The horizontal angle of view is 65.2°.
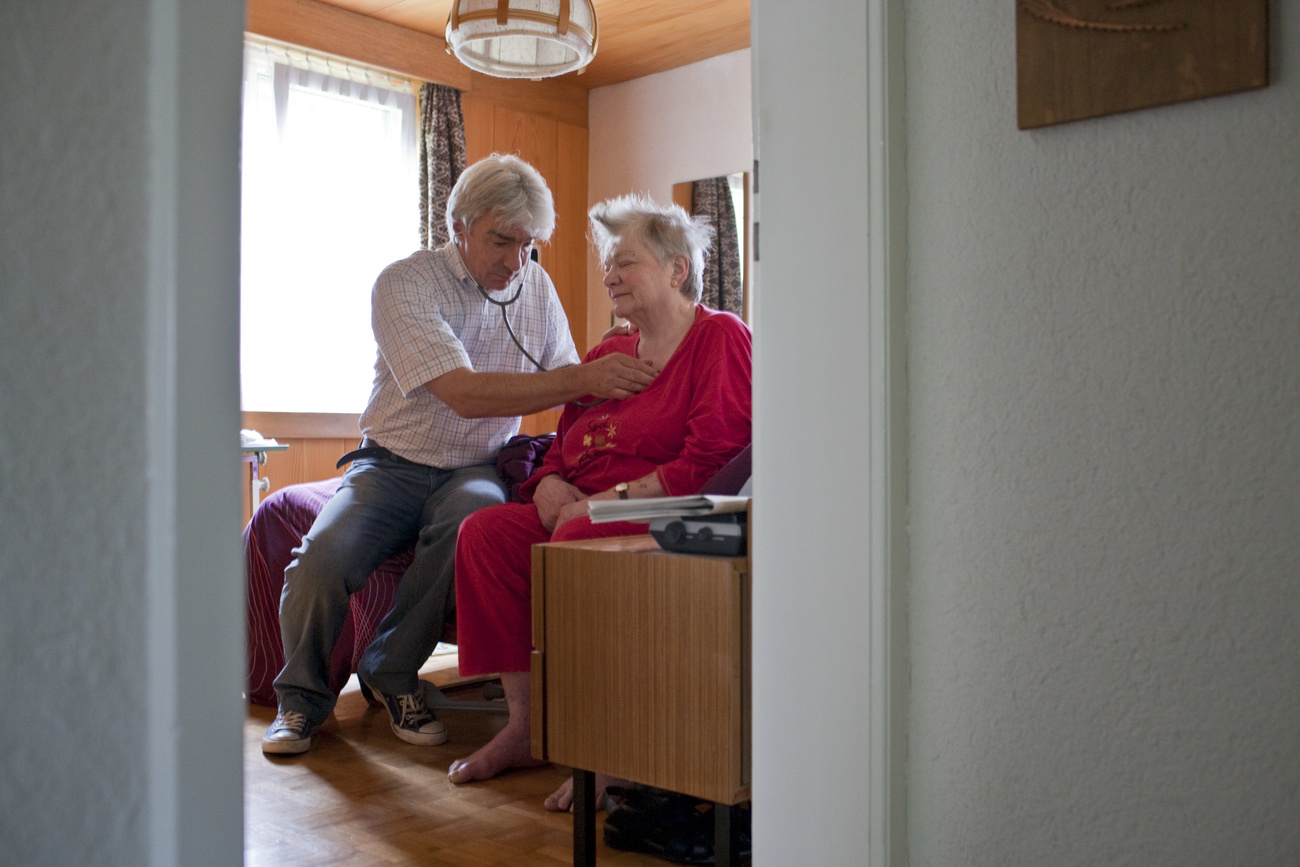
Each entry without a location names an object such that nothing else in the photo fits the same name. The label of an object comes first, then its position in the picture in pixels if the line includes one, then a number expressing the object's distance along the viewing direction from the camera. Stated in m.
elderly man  2.27
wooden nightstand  1.39
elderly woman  1.96
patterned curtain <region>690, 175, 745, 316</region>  4.39
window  3.82
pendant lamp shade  2.07
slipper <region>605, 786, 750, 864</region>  1.60
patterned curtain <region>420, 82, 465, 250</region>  4.30
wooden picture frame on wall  0.92
